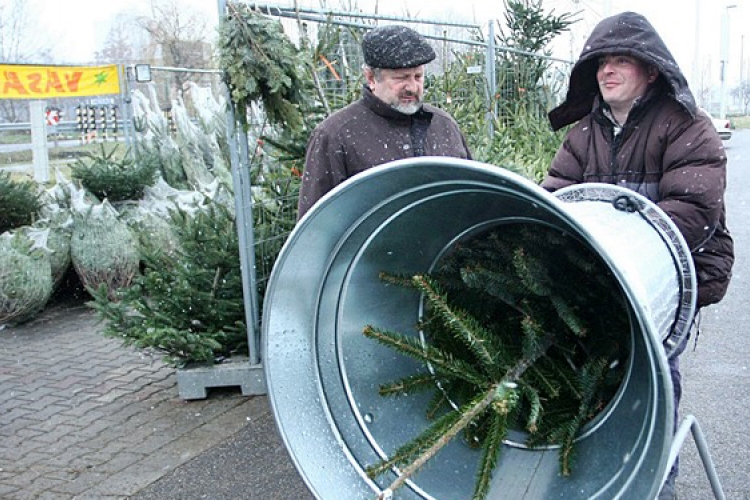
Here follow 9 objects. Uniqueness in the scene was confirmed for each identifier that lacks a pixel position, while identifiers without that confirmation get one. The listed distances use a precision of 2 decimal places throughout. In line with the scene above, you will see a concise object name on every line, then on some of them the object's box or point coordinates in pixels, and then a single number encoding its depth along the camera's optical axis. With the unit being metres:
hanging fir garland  3.90
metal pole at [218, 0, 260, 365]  4.27
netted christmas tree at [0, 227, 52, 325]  6.11
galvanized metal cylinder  1.93
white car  27.64
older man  3.42
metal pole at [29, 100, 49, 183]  11.35
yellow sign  9.48
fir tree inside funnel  1.97
